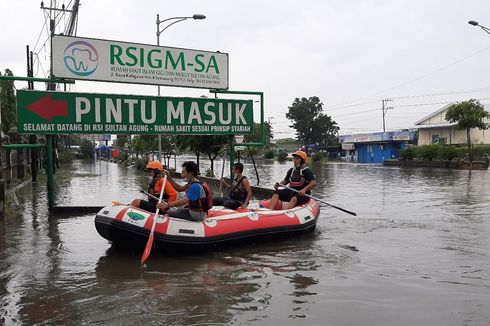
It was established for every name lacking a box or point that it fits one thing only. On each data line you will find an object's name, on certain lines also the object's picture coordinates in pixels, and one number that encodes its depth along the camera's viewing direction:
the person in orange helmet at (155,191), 8.38
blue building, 58.34
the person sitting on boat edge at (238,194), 9.48
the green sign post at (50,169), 11.64
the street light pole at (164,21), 21.28
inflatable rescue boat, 7.57
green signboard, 11.34
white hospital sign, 11.82
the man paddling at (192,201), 7.77
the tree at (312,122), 88.69
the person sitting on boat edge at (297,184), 10.04
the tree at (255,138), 34.72
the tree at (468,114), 34.31
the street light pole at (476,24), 24.00
